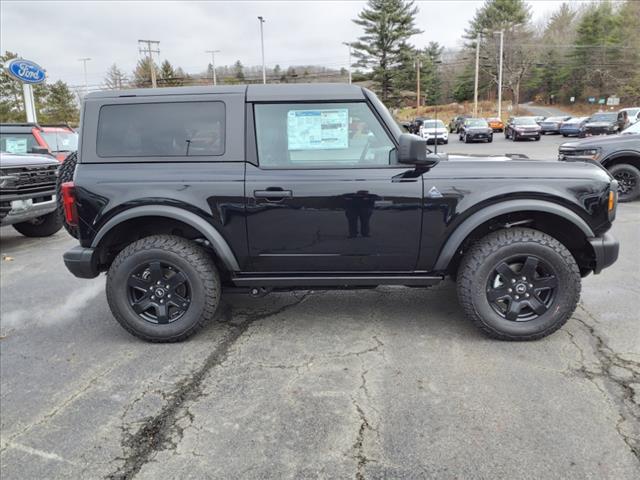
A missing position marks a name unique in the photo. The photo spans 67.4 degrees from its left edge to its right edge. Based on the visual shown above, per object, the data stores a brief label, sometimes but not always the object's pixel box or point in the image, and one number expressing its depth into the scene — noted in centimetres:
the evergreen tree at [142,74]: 6384
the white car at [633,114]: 2890
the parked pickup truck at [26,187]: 659
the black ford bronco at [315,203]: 342
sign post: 1761
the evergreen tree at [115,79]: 6769
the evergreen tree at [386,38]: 6134
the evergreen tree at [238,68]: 7480
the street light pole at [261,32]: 5208
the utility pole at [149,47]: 5197
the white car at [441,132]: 2270
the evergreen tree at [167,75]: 6179
